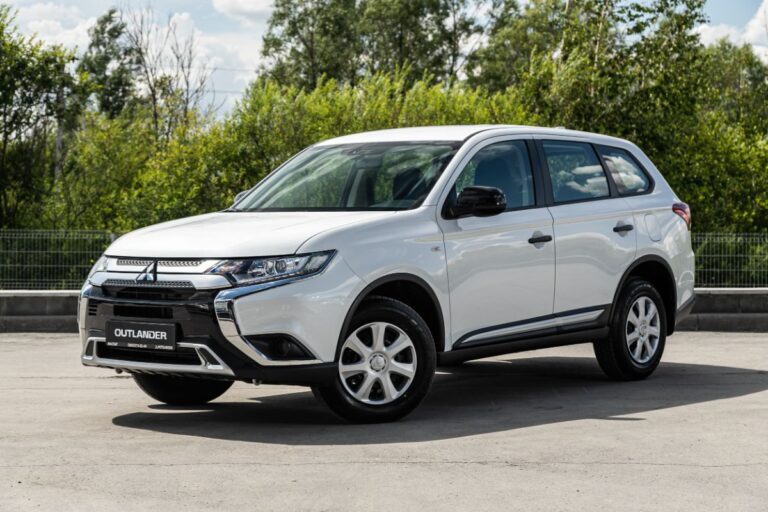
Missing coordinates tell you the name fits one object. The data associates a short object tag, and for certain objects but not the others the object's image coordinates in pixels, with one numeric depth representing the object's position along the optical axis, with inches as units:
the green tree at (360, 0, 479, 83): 2421.3
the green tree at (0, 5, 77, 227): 717.3
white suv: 286.7
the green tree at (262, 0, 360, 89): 2335.1
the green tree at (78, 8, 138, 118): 2657.5
